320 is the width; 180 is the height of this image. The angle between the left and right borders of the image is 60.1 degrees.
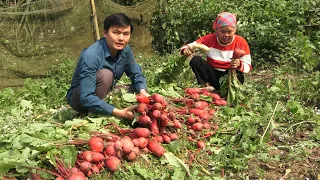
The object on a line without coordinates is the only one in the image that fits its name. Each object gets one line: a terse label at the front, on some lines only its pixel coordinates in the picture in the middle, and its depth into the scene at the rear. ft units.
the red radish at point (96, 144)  6.43
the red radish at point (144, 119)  7.17
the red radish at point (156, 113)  7.14
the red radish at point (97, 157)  6.30
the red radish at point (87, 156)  6.23
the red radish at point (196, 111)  8.54
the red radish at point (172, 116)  7.67
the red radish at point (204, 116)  8.49
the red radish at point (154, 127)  7.28
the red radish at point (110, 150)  6.51
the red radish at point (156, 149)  6.85
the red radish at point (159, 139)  7.27
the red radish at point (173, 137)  7.52
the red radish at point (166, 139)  7.41
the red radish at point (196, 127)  8.04
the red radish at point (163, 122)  7.30
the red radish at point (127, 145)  6.51
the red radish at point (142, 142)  6.86
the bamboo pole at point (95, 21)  15.60
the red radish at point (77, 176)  5.81
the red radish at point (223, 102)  9.63
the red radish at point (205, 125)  8.26
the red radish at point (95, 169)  6.23
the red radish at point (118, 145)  6.49
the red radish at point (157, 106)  7.23
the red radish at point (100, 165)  6.34
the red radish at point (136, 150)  6.65
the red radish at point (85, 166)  6.09
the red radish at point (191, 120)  8.13
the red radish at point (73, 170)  5.99
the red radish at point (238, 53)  9.49
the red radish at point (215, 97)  9.74
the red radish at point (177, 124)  7.69
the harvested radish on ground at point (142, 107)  7.22
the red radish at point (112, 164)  6.33
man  7.80
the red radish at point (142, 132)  7.03
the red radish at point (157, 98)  7.32
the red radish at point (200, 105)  8.87
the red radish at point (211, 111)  8.95
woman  9.92
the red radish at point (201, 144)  7.63
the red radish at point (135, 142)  6.80
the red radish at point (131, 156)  6.57
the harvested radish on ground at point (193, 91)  9.71
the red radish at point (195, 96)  9.39
